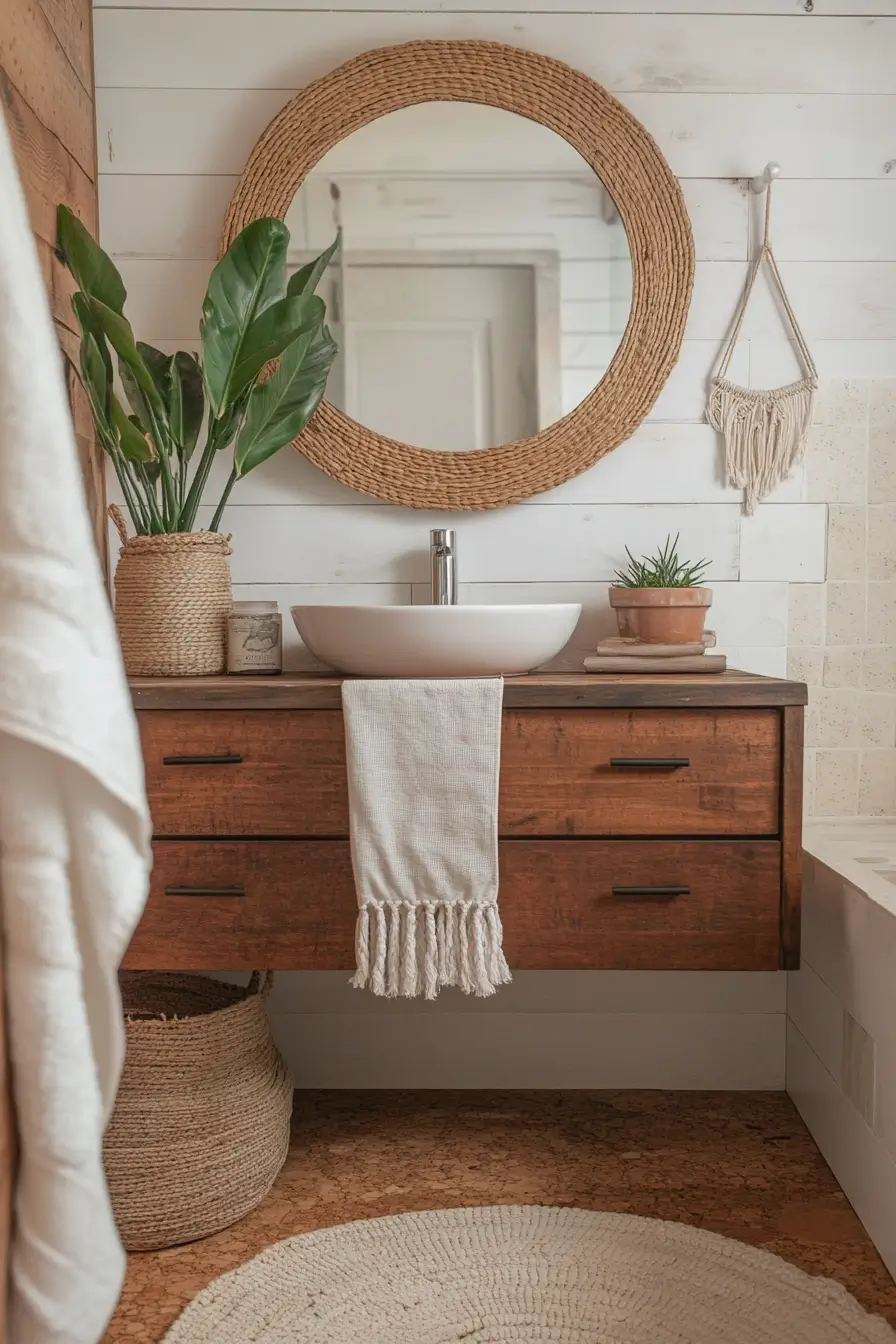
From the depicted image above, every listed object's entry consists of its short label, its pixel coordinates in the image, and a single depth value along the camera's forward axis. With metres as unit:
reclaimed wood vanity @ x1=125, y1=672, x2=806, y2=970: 1.55
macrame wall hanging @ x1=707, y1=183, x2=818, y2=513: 1.97
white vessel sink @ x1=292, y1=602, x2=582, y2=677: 1.53
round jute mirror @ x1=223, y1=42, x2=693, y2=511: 1.92
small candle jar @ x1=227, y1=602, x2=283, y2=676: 1.75
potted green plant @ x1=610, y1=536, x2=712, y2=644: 1.82
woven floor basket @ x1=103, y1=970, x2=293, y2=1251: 1.51
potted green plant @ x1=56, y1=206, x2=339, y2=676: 1.65
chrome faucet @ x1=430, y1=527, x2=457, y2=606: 1.87
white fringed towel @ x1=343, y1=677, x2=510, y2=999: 1.51
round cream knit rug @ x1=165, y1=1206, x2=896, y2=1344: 1.32
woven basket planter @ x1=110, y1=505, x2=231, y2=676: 1.70
